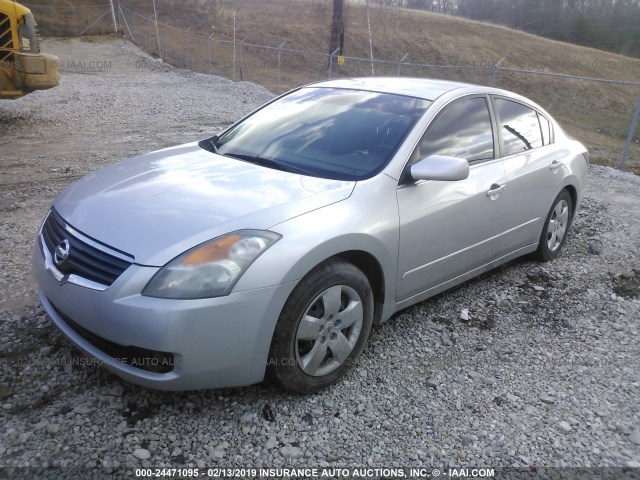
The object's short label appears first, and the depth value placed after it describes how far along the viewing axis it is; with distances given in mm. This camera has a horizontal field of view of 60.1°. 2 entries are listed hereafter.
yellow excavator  9555
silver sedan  2566
